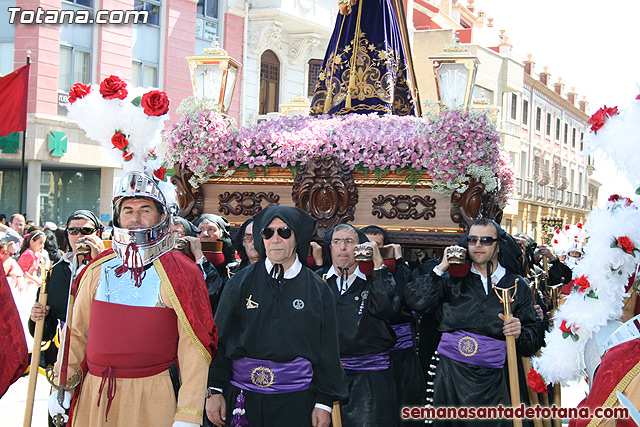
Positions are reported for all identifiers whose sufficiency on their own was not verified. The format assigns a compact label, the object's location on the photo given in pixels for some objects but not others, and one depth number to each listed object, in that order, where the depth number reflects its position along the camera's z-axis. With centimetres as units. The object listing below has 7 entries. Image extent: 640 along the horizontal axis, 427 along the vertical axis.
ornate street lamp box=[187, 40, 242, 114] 749
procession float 613
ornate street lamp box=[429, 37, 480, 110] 662
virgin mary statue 720
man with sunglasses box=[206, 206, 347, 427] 386
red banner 1113
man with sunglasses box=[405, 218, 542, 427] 519
